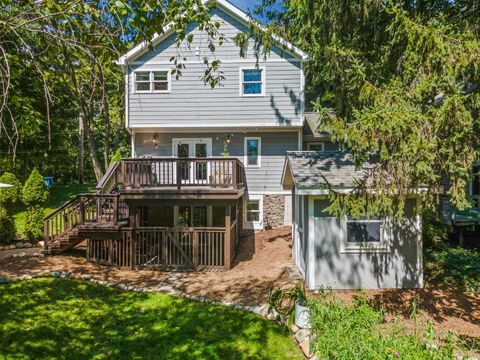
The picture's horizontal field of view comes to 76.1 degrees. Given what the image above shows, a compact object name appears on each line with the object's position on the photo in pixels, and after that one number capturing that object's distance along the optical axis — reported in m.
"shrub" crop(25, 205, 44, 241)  11.78
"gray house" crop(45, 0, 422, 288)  7.75
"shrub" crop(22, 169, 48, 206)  11.34
